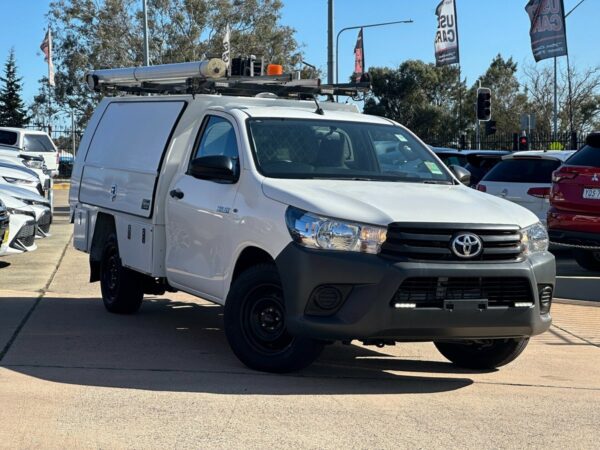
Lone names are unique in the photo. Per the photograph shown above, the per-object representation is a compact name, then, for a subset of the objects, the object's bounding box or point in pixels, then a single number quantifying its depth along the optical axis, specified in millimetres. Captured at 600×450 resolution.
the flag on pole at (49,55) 41038
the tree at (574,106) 54312
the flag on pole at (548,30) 27234
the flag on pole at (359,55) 36656
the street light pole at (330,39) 24328
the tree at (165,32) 49938
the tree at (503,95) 68312
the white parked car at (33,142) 28438
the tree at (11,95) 61000
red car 11562
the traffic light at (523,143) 27359
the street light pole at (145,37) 35041
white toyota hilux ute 5906
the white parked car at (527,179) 13930
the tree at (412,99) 67812
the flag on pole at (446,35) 30844
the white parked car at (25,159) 17703
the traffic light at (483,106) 29141
